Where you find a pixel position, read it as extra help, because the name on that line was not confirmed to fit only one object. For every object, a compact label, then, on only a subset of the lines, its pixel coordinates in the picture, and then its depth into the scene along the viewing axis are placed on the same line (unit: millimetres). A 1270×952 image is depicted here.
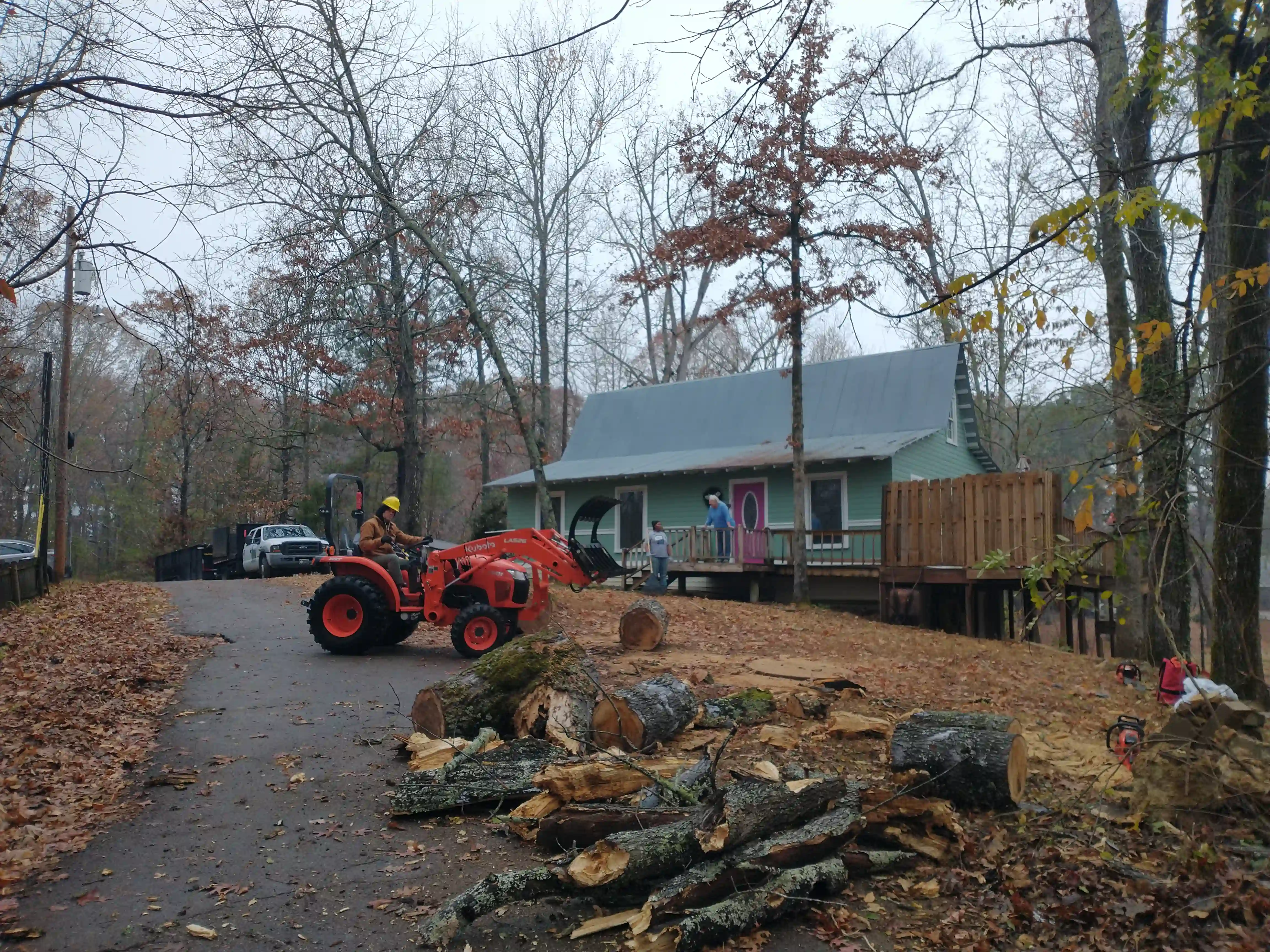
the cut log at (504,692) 7812
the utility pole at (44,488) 18250
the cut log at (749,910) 4363
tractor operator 12141
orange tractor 11742
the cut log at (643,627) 12836
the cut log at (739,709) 8297
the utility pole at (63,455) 21309
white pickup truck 28703
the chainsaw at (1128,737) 6406
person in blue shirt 23109
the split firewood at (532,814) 5742
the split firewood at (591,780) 5926
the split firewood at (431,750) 7066
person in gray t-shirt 21688
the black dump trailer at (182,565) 33312
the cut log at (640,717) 7453
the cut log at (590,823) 5340
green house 23359
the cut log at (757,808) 4895
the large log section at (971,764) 5875
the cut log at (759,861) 4578
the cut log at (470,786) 6203
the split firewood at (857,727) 7730
